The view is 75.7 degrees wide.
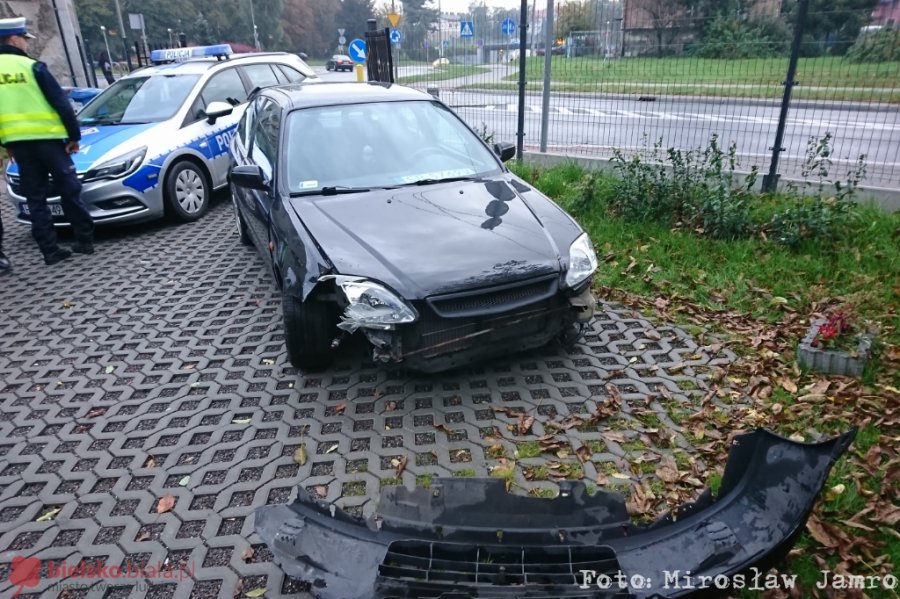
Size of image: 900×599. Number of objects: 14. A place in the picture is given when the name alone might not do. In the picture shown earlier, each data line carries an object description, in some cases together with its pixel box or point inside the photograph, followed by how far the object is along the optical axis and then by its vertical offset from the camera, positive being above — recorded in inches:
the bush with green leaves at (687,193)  223.0 -52.5
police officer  215.3 -21.2
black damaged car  131.0 -40.8
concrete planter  145.6 -72.5
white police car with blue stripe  256.2 -30.2
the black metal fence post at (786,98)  236.2 -18.2
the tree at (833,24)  228.2 +10.2
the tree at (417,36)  393.4 +15.9
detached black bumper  87.7 -72.3
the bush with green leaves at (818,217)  209.0 -55.8
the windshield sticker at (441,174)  170.9 -31.8
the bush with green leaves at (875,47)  226.2 +1.0
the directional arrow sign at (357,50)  446.3 +9.1
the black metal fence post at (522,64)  307.4 -2.7
